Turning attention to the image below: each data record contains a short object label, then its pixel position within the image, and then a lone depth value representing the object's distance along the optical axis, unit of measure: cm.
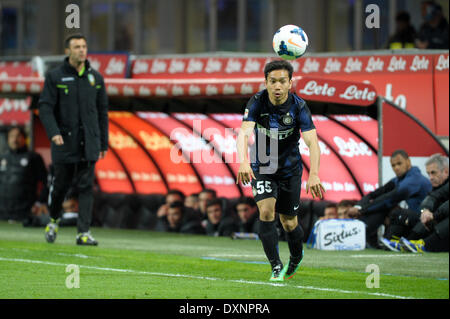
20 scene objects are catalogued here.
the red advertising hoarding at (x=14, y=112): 2345
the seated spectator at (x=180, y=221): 1717
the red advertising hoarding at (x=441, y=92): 1712
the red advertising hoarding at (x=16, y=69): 2363
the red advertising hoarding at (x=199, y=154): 1744
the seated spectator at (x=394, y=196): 1430
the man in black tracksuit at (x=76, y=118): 1277
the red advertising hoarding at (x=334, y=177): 1614
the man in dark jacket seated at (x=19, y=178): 1905
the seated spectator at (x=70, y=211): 1825
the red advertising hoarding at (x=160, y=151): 1805
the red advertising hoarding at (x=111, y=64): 2109
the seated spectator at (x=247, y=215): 1620
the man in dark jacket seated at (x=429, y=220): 1356
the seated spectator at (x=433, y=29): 1811
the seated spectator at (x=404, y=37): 1886
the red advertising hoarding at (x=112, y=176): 1933
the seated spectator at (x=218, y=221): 1648
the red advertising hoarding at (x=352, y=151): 1550
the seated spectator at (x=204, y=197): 1698
